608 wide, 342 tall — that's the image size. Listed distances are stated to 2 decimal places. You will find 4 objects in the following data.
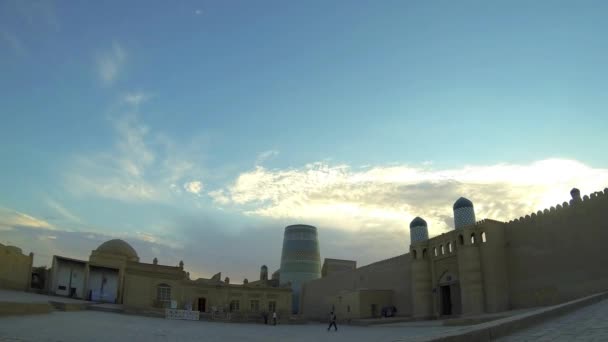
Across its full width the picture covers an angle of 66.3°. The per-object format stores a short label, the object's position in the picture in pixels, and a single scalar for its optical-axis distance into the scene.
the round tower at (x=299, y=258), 54.84
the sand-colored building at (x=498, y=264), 20.31
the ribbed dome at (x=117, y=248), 40.59
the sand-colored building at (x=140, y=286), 33.59
